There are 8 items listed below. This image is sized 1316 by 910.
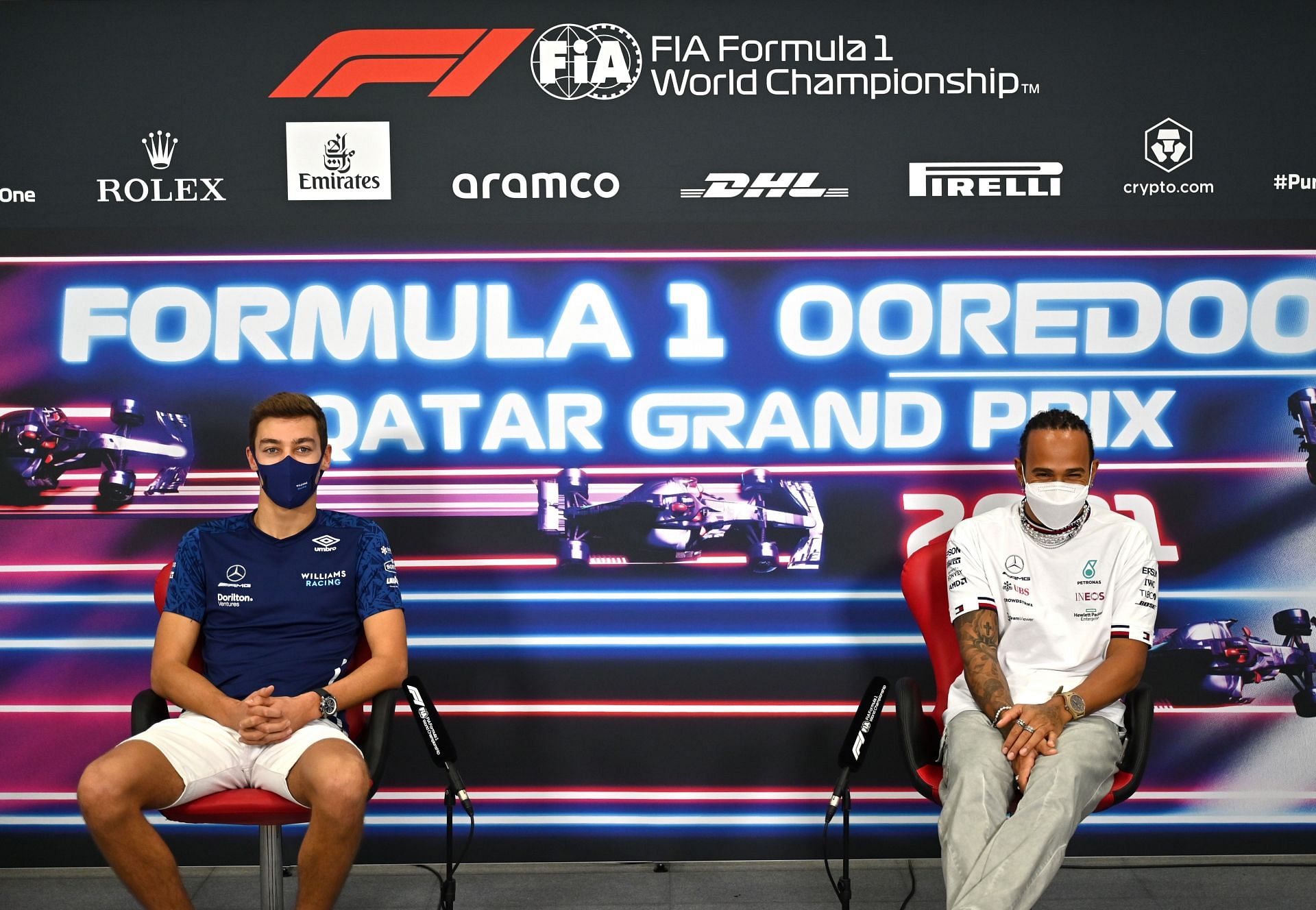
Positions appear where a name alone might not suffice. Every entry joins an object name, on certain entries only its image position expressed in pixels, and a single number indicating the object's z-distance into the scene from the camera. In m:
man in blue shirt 2.18
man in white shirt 2.23
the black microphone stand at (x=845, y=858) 2.40
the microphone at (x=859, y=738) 2.38
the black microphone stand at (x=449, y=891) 2.50
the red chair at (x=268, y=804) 2.21
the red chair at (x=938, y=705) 2.32
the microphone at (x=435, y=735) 2.29
